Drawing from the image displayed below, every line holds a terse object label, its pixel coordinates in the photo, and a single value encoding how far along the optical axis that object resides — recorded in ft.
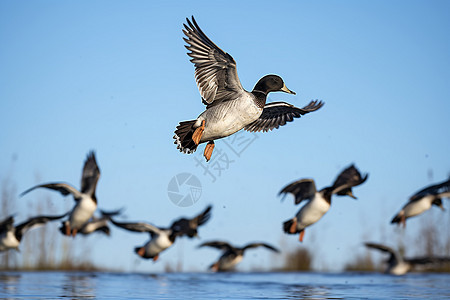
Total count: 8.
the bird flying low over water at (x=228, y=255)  58.75
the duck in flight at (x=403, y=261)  56.65
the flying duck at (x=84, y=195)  42.68
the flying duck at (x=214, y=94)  18.10
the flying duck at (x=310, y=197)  36.81
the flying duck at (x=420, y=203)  44.62
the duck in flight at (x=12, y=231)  47.26
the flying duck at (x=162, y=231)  48.78
